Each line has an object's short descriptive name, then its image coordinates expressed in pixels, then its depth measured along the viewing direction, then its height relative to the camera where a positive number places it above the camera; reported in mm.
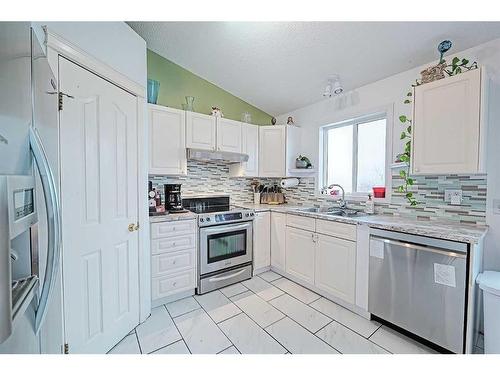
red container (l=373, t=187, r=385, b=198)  2426 -99
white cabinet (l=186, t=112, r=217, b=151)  2629 +633
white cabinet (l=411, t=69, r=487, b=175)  1544 +444
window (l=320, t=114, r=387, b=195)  2584 +379
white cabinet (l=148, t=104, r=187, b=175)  2379 +462
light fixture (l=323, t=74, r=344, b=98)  2439 +1085
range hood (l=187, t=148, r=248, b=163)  2586 +334
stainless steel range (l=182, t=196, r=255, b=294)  2420 -749
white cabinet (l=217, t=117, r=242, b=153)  2881 +638
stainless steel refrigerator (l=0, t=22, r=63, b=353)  522 -57
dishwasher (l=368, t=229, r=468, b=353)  1474 -763
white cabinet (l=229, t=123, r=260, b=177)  3132 +446
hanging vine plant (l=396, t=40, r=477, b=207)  1752 +849
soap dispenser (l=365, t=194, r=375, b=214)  2441 -257
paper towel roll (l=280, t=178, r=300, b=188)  3287 +9
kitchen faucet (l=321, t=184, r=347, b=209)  2695 -225
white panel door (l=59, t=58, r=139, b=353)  1330 -188
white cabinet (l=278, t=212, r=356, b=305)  2094 -770
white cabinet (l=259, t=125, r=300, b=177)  3242 +488
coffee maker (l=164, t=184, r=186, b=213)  2525 -185
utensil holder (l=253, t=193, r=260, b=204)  3479 -246
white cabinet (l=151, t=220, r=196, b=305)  2158 -779
